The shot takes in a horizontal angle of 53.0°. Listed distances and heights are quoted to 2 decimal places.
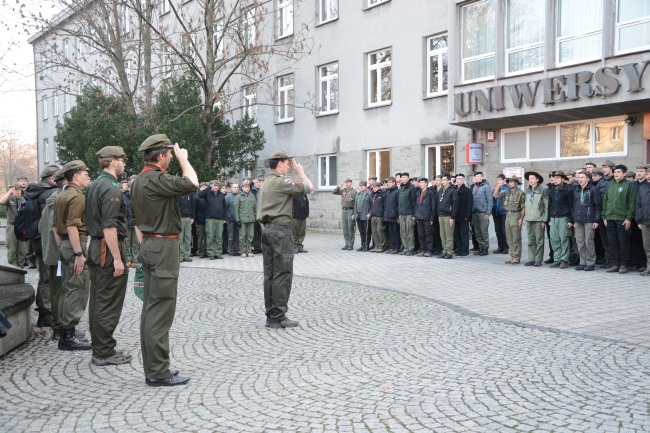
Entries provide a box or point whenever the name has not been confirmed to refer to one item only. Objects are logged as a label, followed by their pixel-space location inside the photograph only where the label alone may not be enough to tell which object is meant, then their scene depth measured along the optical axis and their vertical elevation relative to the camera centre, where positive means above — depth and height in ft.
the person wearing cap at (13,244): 48.49 -3.94
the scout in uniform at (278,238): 25.38 -1.89
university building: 51.13 +9.78
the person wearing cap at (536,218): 44.50 -2.03
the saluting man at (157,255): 17.53 -1.74
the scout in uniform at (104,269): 19.76 -2.36
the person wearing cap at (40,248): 26.76 -2.42
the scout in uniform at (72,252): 22.08 -2.03
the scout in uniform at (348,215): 61.21 -2.37
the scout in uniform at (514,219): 46.03 -2.18
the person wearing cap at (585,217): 41.42 -1.86
